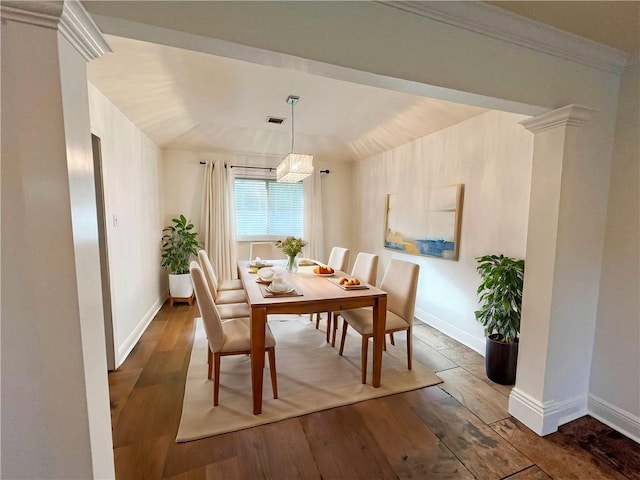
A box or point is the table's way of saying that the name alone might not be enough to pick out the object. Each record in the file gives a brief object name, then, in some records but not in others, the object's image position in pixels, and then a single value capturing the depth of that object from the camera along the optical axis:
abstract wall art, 3.05
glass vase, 3.00
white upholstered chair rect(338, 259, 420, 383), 2.25
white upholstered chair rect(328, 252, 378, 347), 2.88
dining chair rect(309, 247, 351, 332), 3.61
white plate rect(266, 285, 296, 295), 2.05
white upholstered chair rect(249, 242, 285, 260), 4.21
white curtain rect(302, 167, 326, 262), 4.94
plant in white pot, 3.96
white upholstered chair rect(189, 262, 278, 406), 1.84
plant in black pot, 2.20
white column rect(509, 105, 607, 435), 1.64
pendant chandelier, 2.96
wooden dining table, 1.84
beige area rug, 1.81
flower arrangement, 2.94
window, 4.76
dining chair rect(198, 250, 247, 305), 2.90
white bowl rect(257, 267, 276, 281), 2.49
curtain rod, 4.51
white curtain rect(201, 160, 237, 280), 4.42
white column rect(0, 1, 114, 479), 0.85
